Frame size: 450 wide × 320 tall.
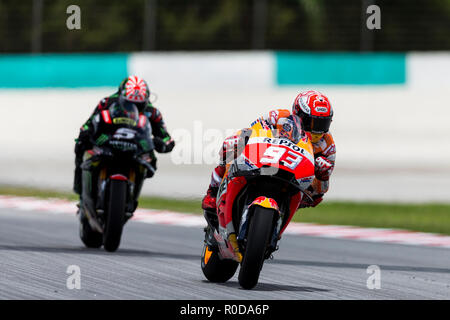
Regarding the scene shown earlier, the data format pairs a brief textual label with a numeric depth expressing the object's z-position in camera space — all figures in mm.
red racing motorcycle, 13180
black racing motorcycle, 18609
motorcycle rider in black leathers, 19141
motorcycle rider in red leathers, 14086
